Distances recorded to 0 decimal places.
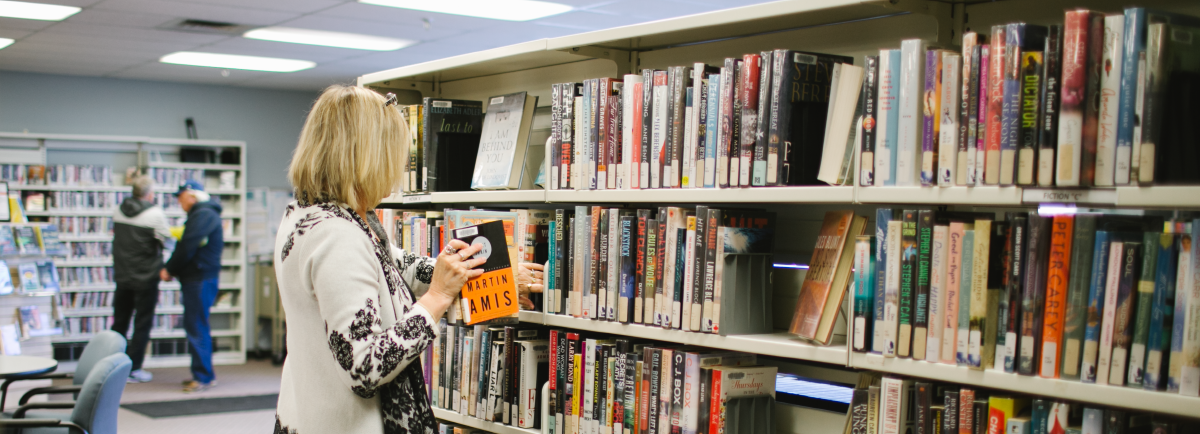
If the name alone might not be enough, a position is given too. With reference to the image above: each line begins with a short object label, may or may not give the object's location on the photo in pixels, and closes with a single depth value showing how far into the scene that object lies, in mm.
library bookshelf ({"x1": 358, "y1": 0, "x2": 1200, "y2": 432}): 1397
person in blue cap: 6629
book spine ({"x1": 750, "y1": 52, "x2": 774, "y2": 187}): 1785
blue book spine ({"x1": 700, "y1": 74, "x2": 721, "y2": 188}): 1898
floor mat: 5891
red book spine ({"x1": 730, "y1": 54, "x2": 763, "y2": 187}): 1814
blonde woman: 1690
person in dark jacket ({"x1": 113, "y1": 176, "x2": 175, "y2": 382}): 6629
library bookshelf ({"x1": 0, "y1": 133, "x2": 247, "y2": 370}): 7723
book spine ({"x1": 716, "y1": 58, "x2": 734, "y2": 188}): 1855
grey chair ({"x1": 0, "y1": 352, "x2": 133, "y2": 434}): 3191
